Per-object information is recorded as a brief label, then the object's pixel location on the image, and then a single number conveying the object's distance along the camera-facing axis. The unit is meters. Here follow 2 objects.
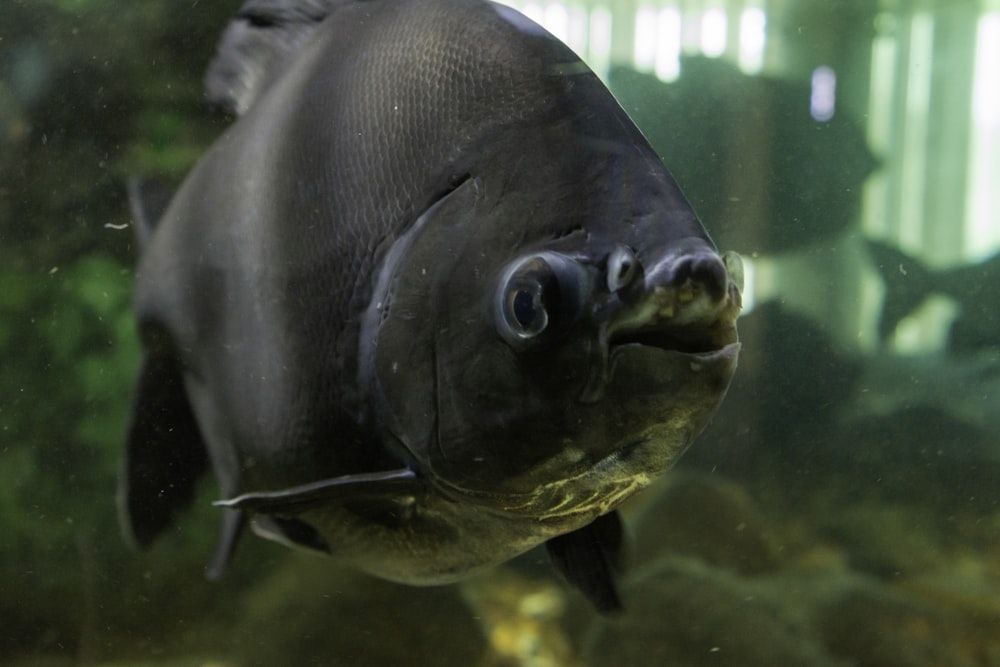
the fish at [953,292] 1.13
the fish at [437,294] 0.40
